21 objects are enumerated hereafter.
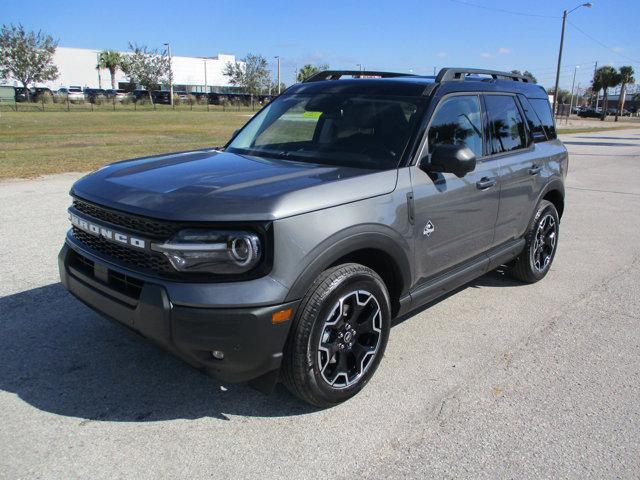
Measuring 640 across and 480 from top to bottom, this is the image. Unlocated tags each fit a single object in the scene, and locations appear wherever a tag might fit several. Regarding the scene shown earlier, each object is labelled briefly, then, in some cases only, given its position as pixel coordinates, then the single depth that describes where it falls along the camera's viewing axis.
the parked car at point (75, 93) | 60.34
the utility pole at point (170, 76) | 70.32
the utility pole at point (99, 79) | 100.88
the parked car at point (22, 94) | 62.53
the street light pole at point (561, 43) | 36.16
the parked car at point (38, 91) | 63.17
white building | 102.25
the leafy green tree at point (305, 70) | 95.25
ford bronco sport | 2.68
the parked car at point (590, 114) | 79.56
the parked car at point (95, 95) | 54.61
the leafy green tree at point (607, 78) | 76.62
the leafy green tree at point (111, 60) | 91.69
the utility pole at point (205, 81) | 110.68
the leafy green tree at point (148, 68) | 72.00
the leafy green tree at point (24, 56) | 64.50
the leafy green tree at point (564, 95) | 118.14
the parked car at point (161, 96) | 69.28
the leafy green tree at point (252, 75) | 81.25
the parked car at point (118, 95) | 62.78
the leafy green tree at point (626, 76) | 75.44
